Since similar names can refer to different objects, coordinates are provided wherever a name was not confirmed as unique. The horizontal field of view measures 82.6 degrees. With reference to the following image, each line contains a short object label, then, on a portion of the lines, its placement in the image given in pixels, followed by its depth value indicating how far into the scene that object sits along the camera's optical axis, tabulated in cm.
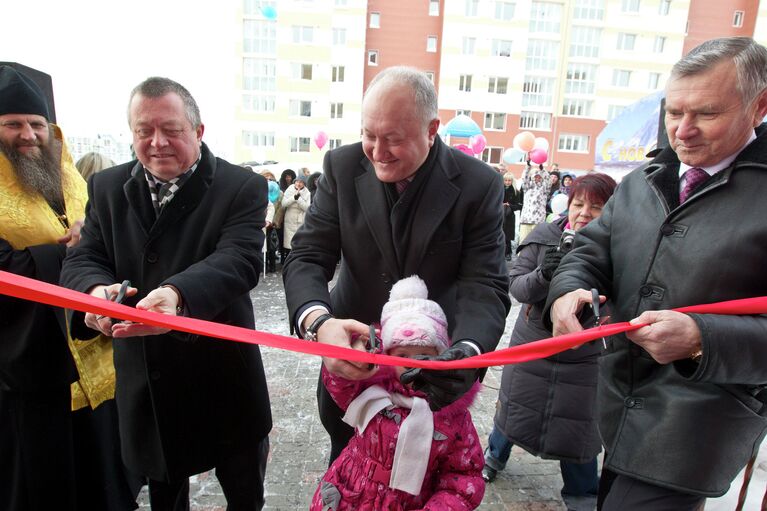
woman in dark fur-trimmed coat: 274
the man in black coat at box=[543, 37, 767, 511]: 139
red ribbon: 139
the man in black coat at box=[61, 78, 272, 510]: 191
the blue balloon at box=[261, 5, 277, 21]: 3135
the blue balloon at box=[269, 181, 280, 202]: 998
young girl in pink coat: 161
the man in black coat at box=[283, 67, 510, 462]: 161
